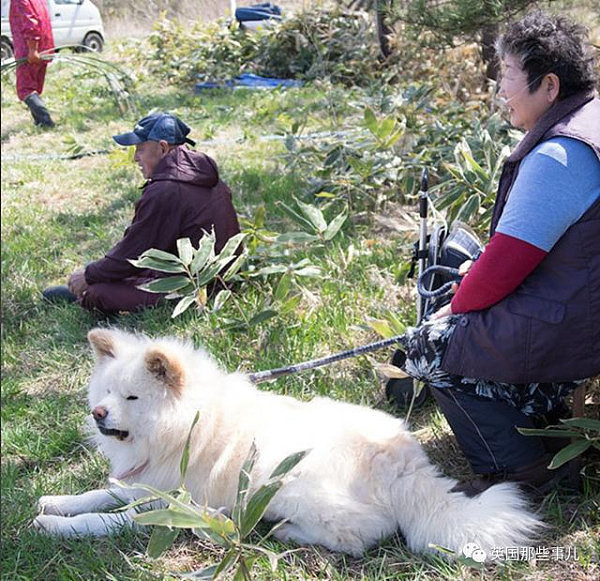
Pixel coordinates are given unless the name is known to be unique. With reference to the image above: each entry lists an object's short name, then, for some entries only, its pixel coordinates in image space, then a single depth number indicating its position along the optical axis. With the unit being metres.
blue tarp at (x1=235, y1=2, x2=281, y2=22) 13.28
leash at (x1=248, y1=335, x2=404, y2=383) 3.02
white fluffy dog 2.38
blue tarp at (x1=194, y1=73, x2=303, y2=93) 11.12
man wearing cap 4.25
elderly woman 2.20
